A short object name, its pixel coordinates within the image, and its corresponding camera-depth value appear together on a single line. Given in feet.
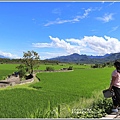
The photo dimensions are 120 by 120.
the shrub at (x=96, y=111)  9.48
